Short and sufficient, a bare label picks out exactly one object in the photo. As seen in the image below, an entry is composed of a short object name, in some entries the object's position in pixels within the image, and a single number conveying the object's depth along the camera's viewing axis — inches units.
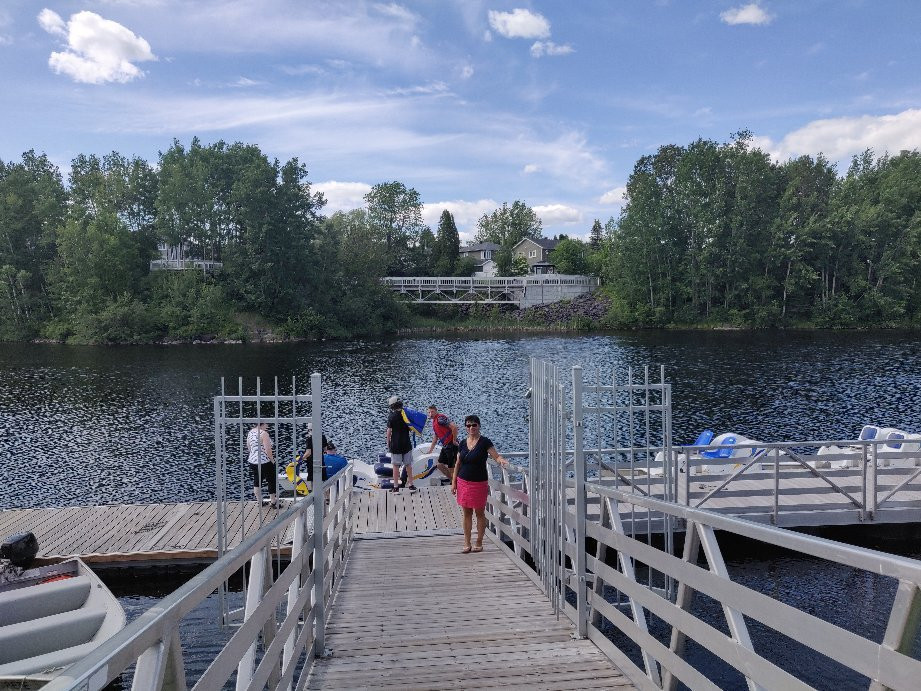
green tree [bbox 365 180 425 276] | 3978.8
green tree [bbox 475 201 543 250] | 4840.1
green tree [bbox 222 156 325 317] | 2549.2
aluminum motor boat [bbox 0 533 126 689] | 267.8
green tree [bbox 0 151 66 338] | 2503.7
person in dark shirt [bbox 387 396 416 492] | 510.3
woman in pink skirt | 321.4
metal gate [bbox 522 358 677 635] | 211.0
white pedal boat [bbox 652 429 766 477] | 445.7
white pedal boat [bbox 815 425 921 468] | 438.9
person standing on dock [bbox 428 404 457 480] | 545.3
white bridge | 3179.1
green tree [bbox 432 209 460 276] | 3668.8
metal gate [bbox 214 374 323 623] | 205.2
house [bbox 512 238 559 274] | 4010.8
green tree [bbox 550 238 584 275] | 3720.5
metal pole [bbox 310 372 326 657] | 199.8
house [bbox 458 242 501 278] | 4200.3
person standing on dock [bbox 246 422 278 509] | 433.4
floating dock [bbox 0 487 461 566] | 412.5
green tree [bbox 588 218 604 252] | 4437.0
